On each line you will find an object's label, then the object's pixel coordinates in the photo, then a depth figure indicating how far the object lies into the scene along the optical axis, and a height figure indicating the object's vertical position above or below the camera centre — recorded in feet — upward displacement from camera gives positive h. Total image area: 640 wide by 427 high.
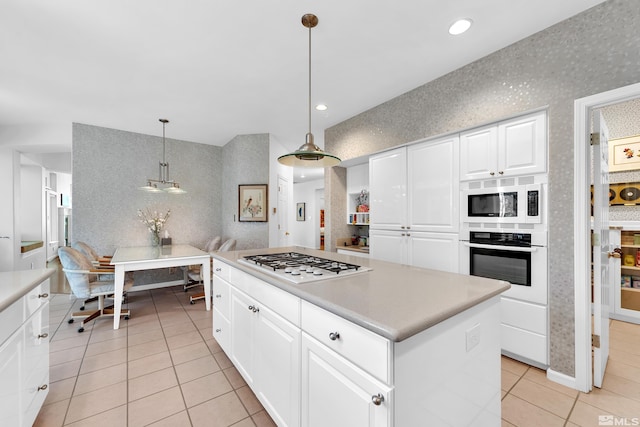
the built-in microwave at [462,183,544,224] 6.97 +0.27
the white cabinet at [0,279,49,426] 3.99 -2.52
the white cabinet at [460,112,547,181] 6.90 +1.87
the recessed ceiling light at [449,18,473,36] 6.49 +4.75
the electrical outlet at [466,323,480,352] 3.74 -1.78
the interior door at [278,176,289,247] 16.48 +0.11
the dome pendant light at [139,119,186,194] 15.64 +2.61
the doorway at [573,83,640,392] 6.12 -0.68
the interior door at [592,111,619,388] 6.19 -0.88
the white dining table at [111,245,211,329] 9.84 -1.87
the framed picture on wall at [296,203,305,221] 30.48 +0.20
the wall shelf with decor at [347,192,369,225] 13.80 +0.15
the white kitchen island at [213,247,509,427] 2.90 -1.83
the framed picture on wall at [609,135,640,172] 10.36 +2.42
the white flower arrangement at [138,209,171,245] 14.70 -0.37
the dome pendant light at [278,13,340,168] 5.92 +1.39
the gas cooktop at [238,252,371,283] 4.88 -1.15
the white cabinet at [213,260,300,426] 4.33 -2.54
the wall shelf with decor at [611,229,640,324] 10.20 -2.67
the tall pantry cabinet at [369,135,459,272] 8.81 +0.35
